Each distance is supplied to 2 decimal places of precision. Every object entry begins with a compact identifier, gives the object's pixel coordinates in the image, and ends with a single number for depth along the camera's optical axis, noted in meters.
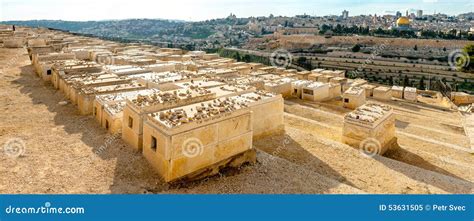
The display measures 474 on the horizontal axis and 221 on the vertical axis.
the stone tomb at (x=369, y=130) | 11.70
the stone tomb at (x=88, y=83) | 12.34
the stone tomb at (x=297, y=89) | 20.22
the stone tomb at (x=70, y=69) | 14.64
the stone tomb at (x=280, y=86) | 18.59
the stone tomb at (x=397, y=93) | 24.86
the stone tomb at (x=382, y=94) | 23.44
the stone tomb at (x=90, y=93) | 11.34
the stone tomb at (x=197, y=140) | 7.48
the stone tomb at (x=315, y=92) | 19.64
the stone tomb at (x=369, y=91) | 23.73
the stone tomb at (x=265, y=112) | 10.97
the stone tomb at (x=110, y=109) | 9.84
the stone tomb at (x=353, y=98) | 18.62
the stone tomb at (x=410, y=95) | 24.47
